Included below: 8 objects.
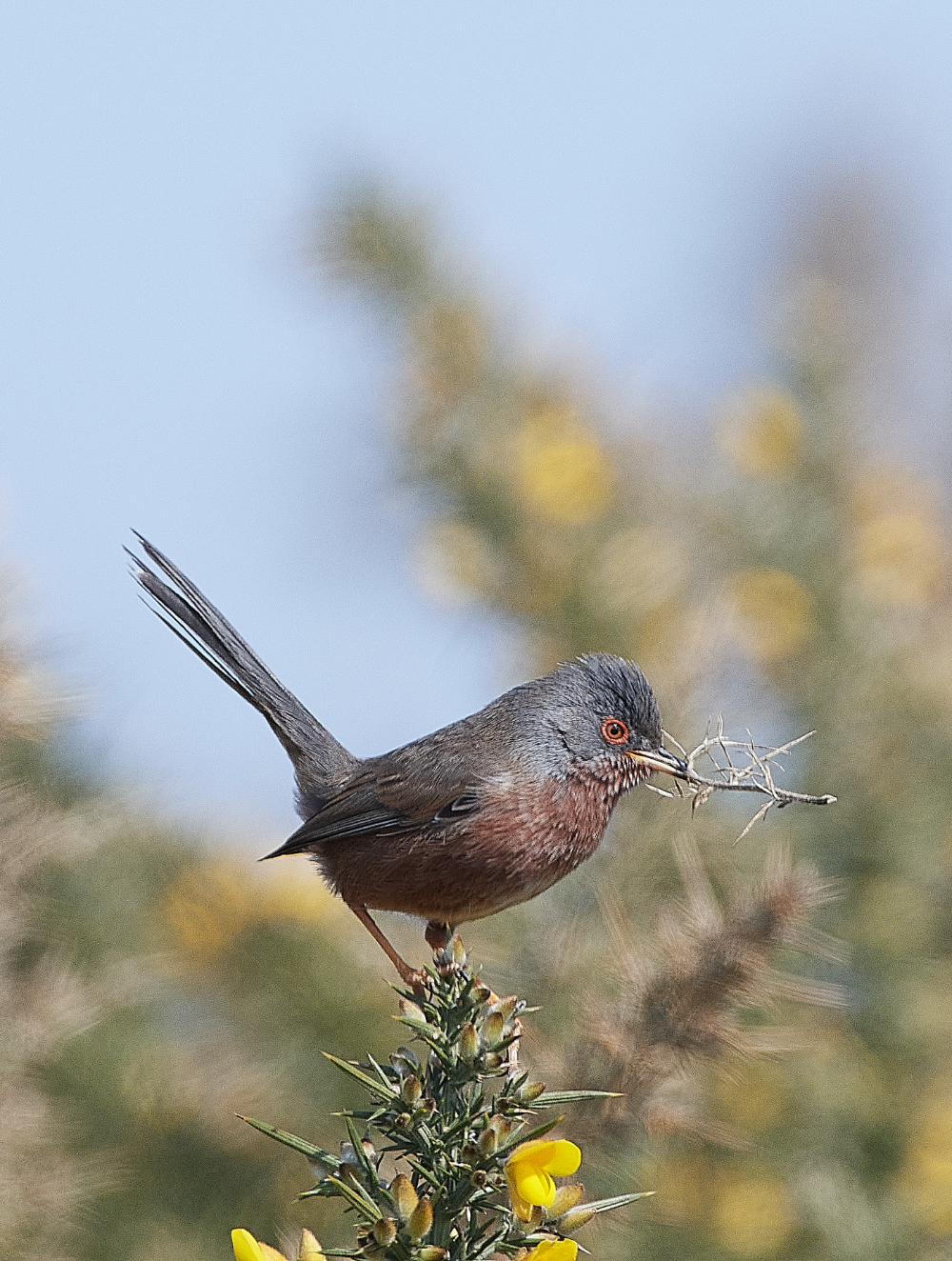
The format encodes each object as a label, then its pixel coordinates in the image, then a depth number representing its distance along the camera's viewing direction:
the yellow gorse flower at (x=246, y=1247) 2.77
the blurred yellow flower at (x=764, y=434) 9.67
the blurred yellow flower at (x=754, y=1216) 6.69
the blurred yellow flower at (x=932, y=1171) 6.54
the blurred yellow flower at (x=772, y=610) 8.87
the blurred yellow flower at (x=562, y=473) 9.14
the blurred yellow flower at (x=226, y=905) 7.91
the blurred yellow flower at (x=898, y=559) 9.30
